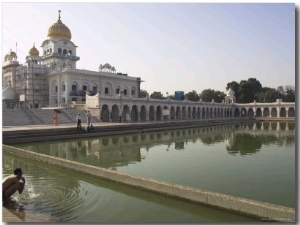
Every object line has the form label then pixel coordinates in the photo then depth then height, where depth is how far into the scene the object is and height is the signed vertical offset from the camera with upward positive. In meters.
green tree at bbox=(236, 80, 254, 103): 67.31 +3.52
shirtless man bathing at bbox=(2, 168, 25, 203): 5.85 -1.48
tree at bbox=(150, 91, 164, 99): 74.55 +3.49
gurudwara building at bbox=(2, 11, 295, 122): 37.00 +3.17
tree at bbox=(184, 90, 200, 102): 69.31 +2.94
